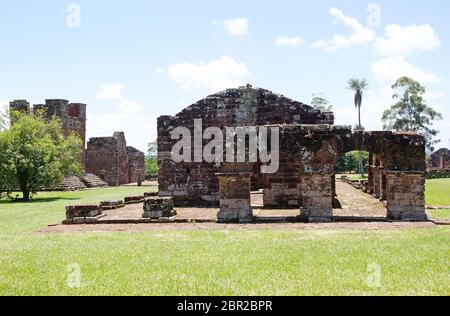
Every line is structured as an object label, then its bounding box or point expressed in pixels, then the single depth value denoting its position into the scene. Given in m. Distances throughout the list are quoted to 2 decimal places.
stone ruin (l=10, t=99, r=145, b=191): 39.59
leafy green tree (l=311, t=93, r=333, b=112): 64.31
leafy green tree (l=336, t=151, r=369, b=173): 62.71
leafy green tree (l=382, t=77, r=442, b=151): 54.41
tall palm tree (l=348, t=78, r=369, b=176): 66.75
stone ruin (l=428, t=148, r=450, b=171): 64.75
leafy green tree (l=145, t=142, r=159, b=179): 66.32
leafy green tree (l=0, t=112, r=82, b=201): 26.86
